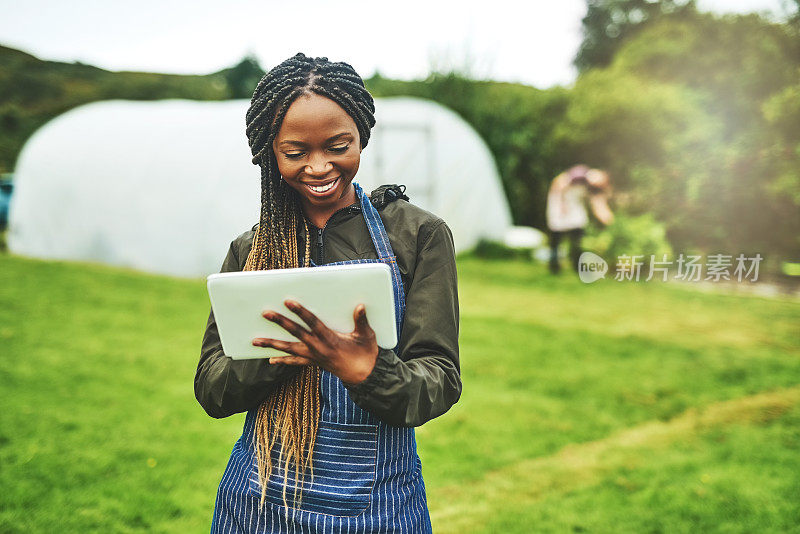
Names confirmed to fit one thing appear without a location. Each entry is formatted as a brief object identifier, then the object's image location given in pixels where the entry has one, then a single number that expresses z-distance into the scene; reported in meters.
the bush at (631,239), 11.60
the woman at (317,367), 1.40
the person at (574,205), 12.26
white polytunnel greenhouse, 11.10
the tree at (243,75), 27.95
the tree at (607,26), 21.59
